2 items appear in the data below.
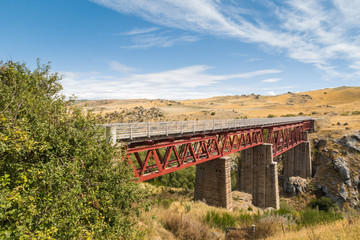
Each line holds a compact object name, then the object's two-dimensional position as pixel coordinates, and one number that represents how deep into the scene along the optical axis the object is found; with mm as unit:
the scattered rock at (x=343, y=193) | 34500
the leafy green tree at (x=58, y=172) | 5680
